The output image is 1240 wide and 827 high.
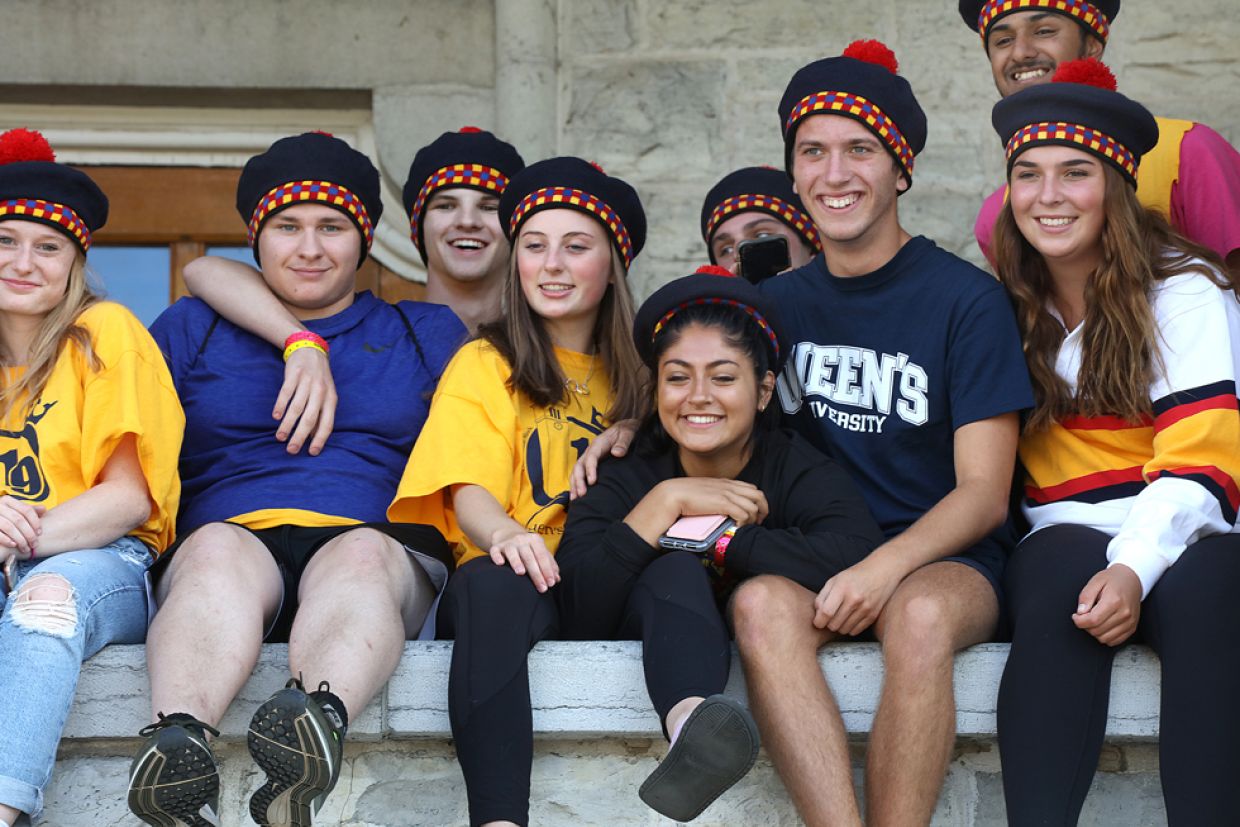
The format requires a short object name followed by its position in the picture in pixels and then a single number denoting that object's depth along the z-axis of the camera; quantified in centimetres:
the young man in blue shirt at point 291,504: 551
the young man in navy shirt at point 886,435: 584
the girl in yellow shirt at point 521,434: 590
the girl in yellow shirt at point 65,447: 601
